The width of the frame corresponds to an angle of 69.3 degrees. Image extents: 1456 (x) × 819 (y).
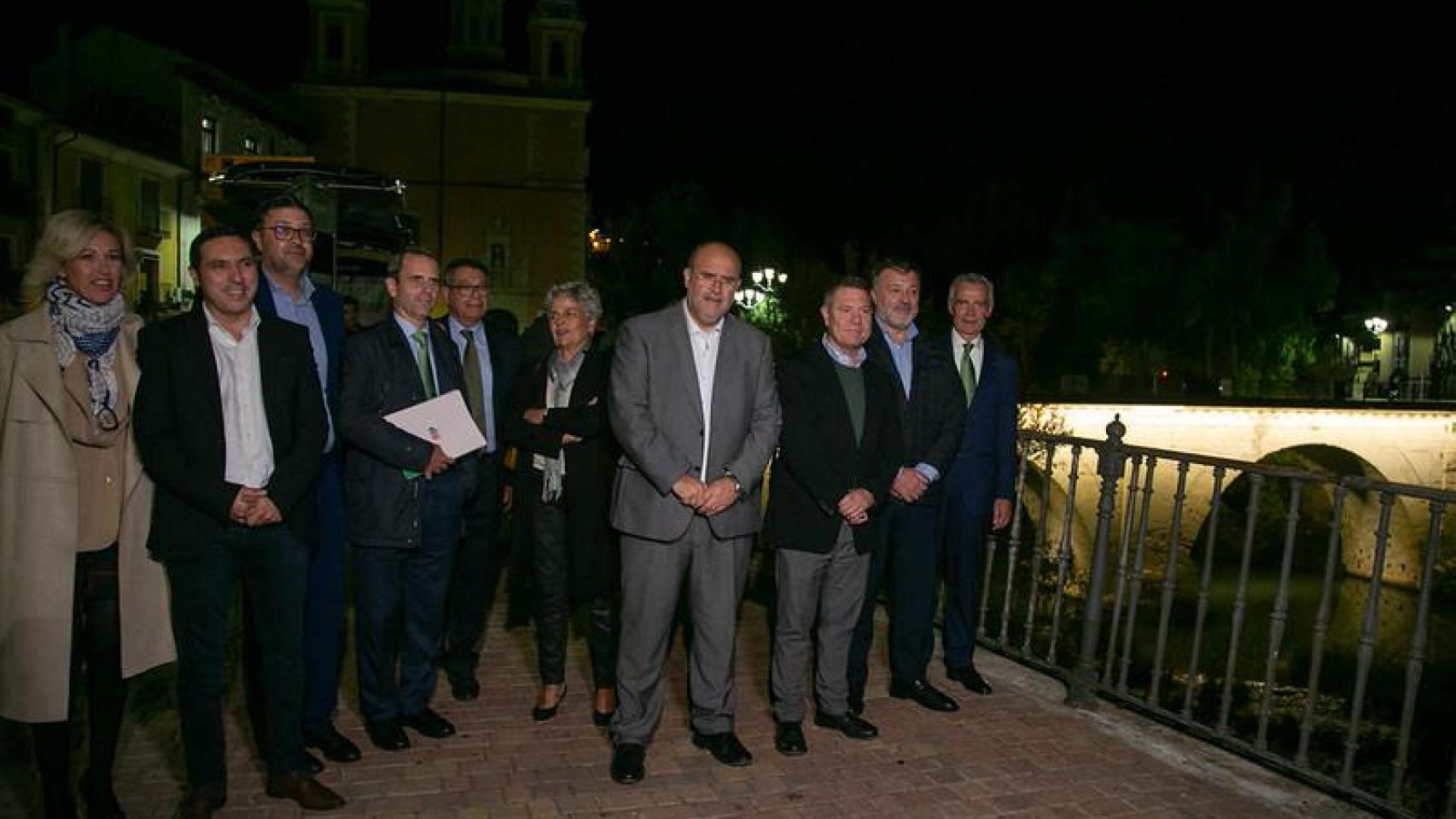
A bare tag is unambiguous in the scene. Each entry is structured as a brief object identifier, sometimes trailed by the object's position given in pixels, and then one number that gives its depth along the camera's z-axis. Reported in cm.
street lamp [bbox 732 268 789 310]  2652
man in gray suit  396
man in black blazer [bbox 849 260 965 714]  474
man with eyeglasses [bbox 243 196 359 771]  393
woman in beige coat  315
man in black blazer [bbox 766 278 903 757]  430
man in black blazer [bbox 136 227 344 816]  330
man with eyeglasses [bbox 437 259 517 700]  488
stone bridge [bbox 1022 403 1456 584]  2902
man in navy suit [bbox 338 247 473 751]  412
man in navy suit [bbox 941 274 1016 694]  511
